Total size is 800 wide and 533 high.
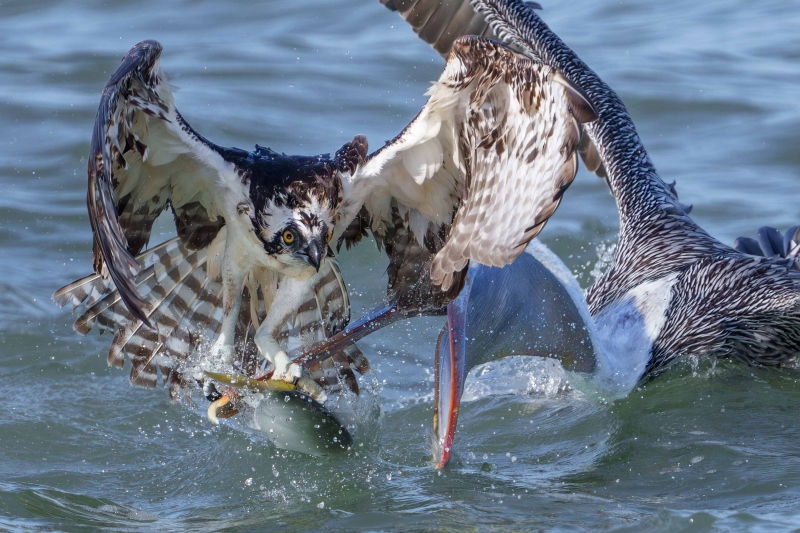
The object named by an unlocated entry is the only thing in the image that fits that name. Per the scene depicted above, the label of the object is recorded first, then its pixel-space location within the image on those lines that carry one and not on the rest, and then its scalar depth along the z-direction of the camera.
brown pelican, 9.50
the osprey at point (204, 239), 8.69
